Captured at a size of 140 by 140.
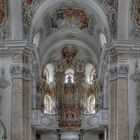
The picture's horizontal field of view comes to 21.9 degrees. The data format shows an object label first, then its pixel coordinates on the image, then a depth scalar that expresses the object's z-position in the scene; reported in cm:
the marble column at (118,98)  1651
